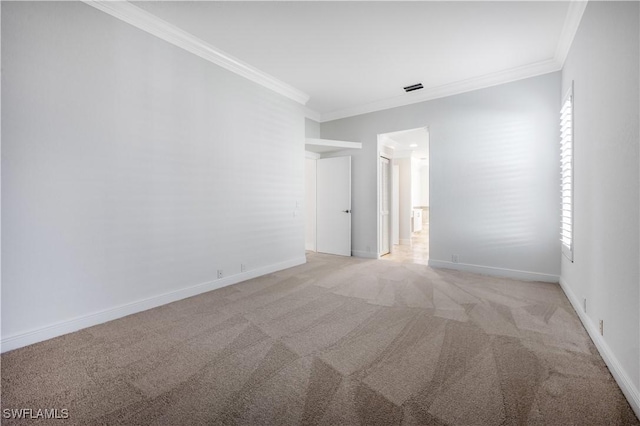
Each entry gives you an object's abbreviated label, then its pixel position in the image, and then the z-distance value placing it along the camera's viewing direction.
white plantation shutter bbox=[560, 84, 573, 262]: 3.12
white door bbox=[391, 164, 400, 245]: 7.21
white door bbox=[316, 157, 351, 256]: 5.88
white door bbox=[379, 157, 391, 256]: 5.99
